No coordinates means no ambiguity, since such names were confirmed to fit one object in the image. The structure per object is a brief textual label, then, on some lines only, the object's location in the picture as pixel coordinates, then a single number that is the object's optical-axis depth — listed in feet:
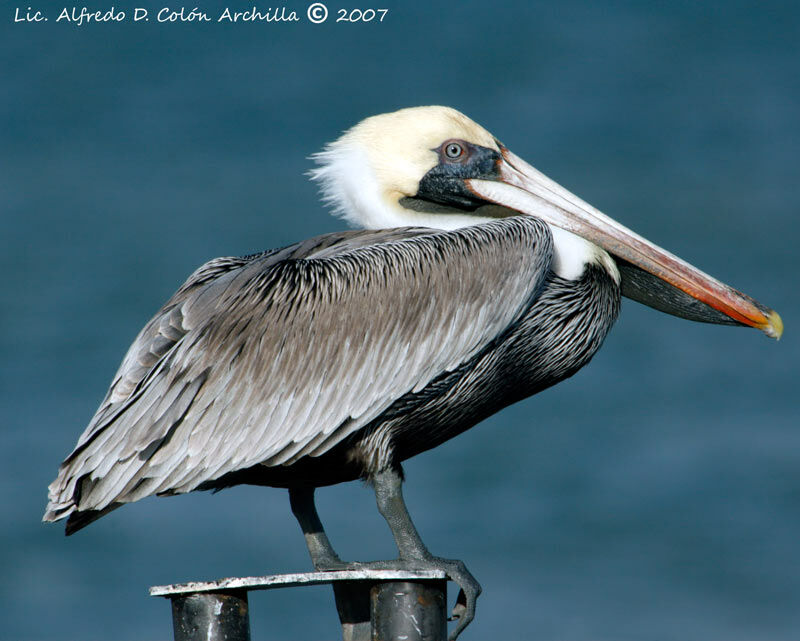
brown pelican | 33.63
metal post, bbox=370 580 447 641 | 30.30
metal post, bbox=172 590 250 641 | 30.99
